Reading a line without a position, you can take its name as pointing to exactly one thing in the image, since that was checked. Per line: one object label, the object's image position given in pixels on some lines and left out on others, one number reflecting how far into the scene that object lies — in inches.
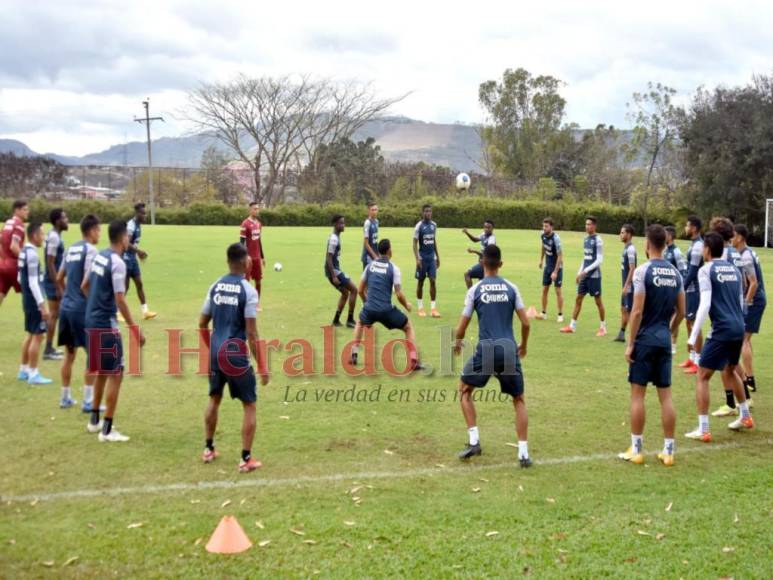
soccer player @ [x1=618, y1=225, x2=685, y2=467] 285.7
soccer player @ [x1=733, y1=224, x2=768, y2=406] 375.9
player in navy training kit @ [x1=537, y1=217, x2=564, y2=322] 597.3
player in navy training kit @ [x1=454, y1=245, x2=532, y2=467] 281.1
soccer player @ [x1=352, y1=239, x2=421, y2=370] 416.8
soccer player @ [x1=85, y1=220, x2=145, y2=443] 303.1
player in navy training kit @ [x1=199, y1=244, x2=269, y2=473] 269.3
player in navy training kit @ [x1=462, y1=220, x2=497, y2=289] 617.3
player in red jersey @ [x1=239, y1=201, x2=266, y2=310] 638.5
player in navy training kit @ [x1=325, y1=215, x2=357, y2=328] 548.4
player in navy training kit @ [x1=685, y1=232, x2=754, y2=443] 314.7
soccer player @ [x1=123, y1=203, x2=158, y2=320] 570.6
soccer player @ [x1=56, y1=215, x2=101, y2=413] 328.2
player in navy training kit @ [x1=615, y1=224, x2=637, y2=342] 484.8
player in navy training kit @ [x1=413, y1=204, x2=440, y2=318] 624.5
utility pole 2181.2
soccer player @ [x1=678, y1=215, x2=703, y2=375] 408.0
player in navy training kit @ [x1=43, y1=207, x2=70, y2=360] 391.5
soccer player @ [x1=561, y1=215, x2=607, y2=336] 553.3
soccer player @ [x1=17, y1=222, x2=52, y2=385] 378.0
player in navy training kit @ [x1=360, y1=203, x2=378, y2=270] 598.9
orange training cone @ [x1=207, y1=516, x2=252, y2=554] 208.8
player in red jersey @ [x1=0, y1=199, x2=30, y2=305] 406.6
